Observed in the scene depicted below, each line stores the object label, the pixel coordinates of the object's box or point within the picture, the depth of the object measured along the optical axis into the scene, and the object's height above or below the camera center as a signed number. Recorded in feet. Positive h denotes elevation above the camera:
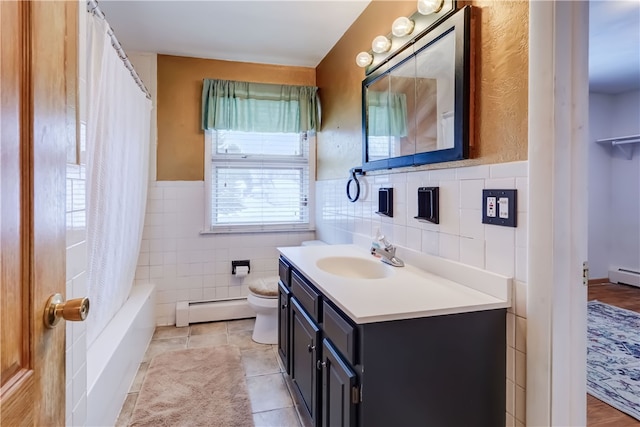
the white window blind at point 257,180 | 10.61 +0.84
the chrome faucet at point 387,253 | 5.81 -0.73
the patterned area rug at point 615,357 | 6.35 -3.19
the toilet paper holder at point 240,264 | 10.76 -1.67
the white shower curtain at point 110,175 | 5.65 +0.61
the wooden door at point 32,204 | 1.76 +0.02
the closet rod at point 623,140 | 12.88 +2.58
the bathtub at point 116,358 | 5.24 -2.60
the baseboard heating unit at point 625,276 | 13.48 -2.55
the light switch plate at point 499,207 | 3.87 +0.02
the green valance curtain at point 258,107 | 10.14 +2.95
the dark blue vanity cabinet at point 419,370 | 3.55 -1.68
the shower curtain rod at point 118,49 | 5.16 +2.93
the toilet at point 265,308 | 8.73 -2.44
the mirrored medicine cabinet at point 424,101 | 4.54 +1.66
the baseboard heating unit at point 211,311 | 10.22 -2.98
